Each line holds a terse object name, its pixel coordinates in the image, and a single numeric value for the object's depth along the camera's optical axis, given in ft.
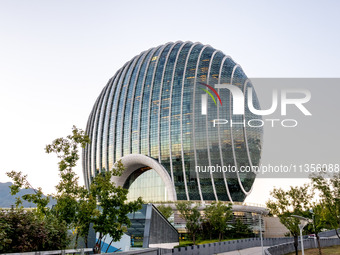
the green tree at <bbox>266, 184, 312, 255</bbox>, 126.41
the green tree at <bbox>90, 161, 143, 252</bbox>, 68.64
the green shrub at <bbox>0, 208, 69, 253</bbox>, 47.19
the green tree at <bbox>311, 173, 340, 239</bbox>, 110.93
